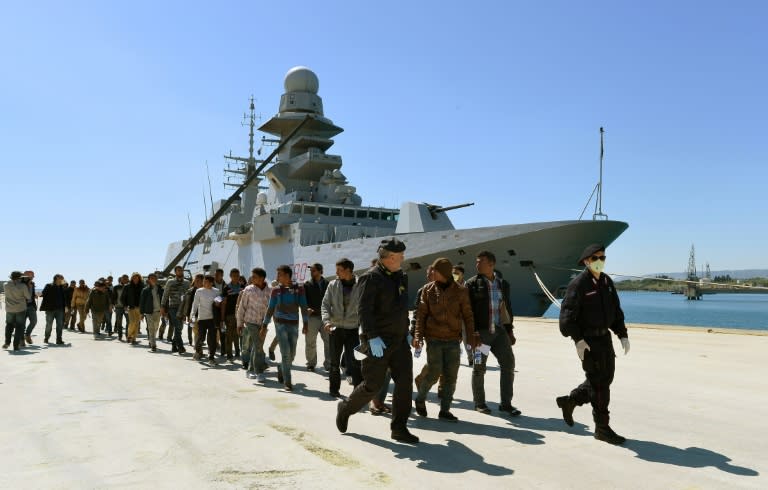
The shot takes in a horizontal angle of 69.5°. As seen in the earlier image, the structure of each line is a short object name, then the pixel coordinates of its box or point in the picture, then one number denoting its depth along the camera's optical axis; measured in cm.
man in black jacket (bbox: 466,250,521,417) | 504
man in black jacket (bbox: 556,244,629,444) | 411
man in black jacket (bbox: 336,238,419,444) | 413
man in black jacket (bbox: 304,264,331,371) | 779
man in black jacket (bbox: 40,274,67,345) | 1130
